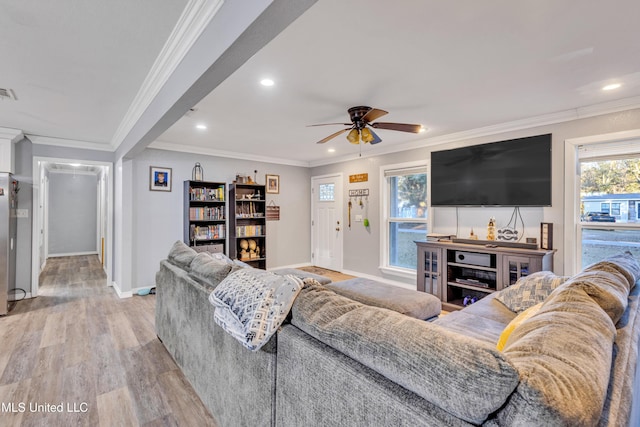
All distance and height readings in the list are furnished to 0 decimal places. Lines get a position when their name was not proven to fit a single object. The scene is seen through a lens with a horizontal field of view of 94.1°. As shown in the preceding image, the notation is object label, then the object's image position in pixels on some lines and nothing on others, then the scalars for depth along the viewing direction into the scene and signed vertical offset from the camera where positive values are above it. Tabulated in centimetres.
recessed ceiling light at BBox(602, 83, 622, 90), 255 +112
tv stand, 322 -64
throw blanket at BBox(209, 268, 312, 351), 120 -40
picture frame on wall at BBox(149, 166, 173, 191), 465 +56
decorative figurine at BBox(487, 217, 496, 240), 377 -21
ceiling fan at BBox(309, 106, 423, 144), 280 +86
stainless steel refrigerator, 350 -26
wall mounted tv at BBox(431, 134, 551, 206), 344 +52
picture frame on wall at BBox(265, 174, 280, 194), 597 +62
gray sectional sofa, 66 -42
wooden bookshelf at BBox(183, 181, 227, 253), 482 -2
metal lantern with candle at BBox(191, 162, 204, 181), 505 +70
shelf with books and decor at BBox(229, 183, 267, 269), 520 -19
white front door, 597 -16
